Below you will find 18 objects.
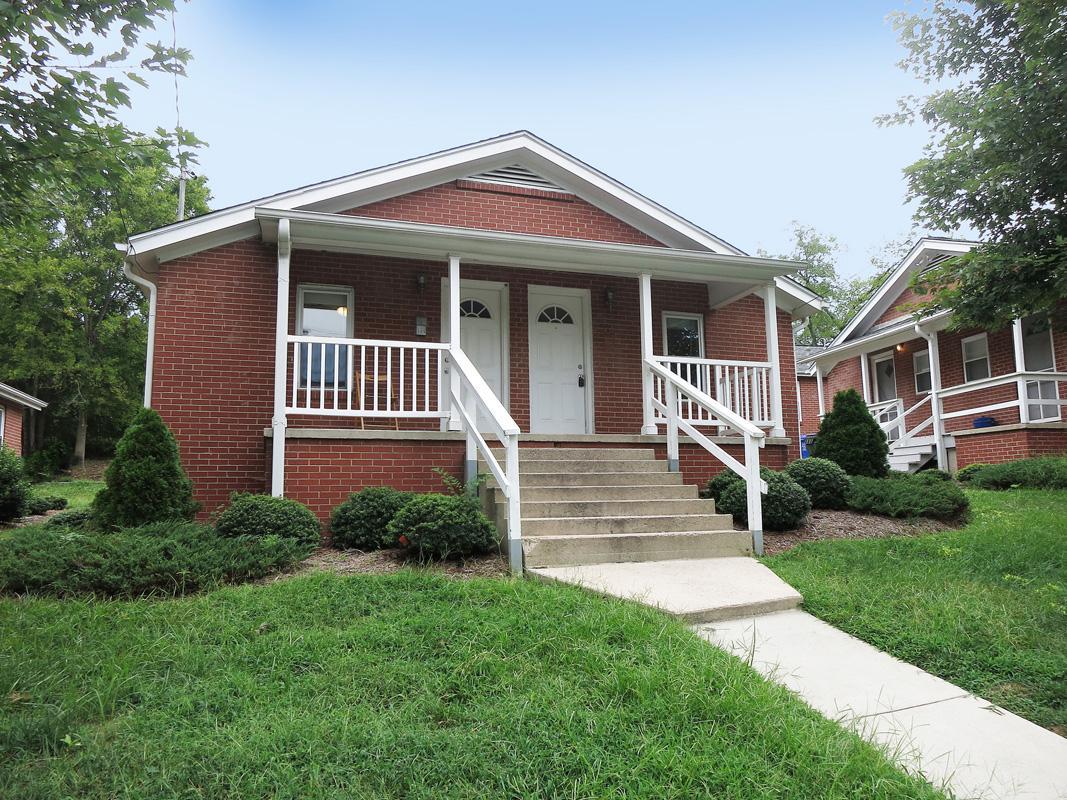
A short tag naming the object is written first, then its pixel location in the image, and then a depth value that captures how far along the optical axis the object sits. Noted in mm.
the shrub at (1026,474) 10093
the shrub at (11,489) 8906
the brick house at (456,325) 7363
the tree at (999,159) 5898
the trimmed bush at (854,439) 9547
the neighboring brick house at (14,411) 20312
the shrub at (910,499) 7676
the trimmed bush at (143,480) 6234
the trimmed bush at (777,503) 6965
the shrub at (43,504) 10023
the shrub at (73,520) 6966
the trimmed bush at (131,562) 4566
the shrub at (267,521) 5855
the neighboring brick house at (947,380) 12602
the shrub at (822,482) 8141
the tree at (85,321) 22438
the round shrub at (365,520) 6133
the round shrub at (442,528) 5430
